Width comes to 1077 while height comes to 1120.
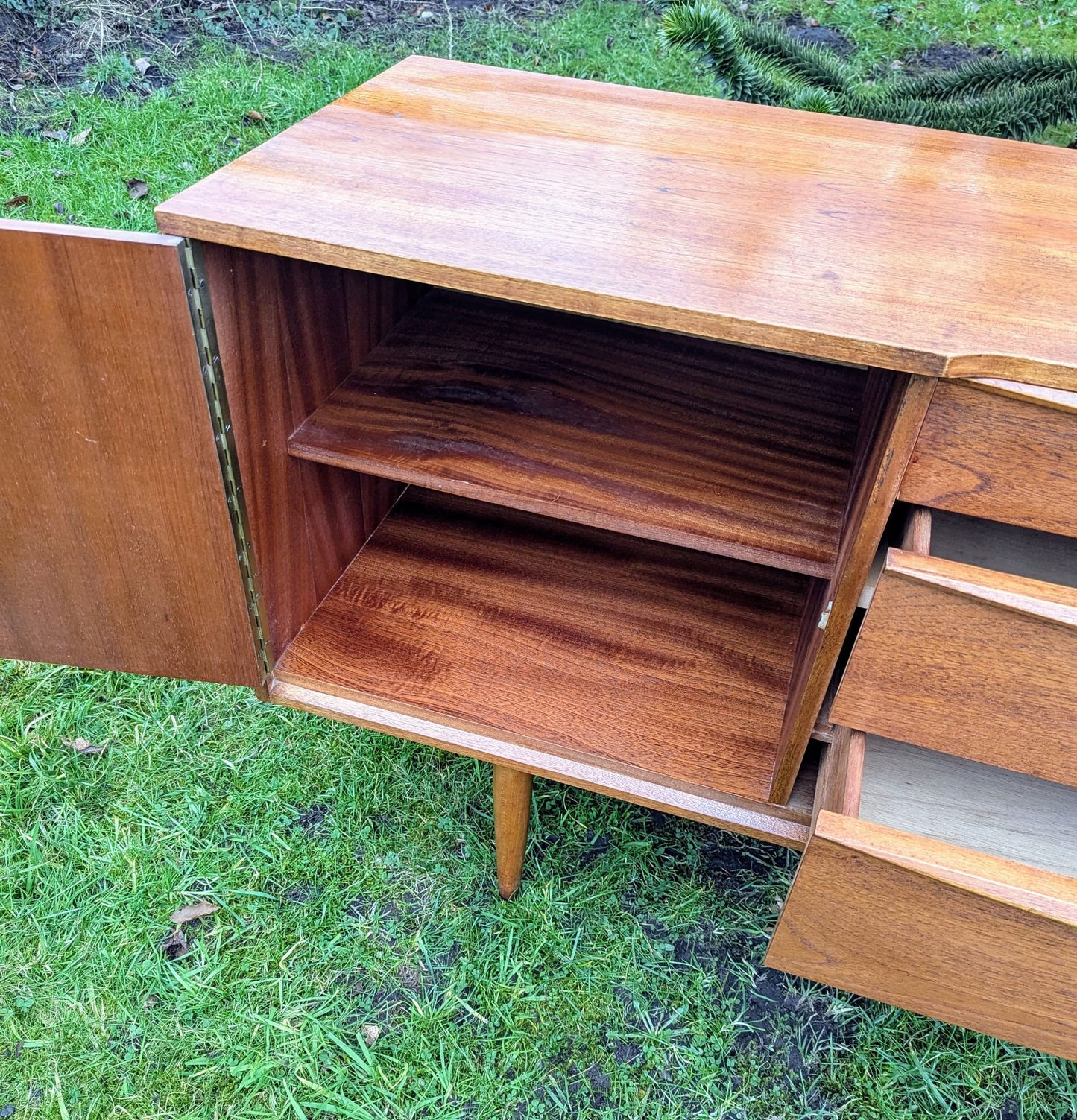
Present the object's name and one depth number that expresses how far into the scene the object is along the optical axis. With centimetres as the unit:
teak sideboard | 73
